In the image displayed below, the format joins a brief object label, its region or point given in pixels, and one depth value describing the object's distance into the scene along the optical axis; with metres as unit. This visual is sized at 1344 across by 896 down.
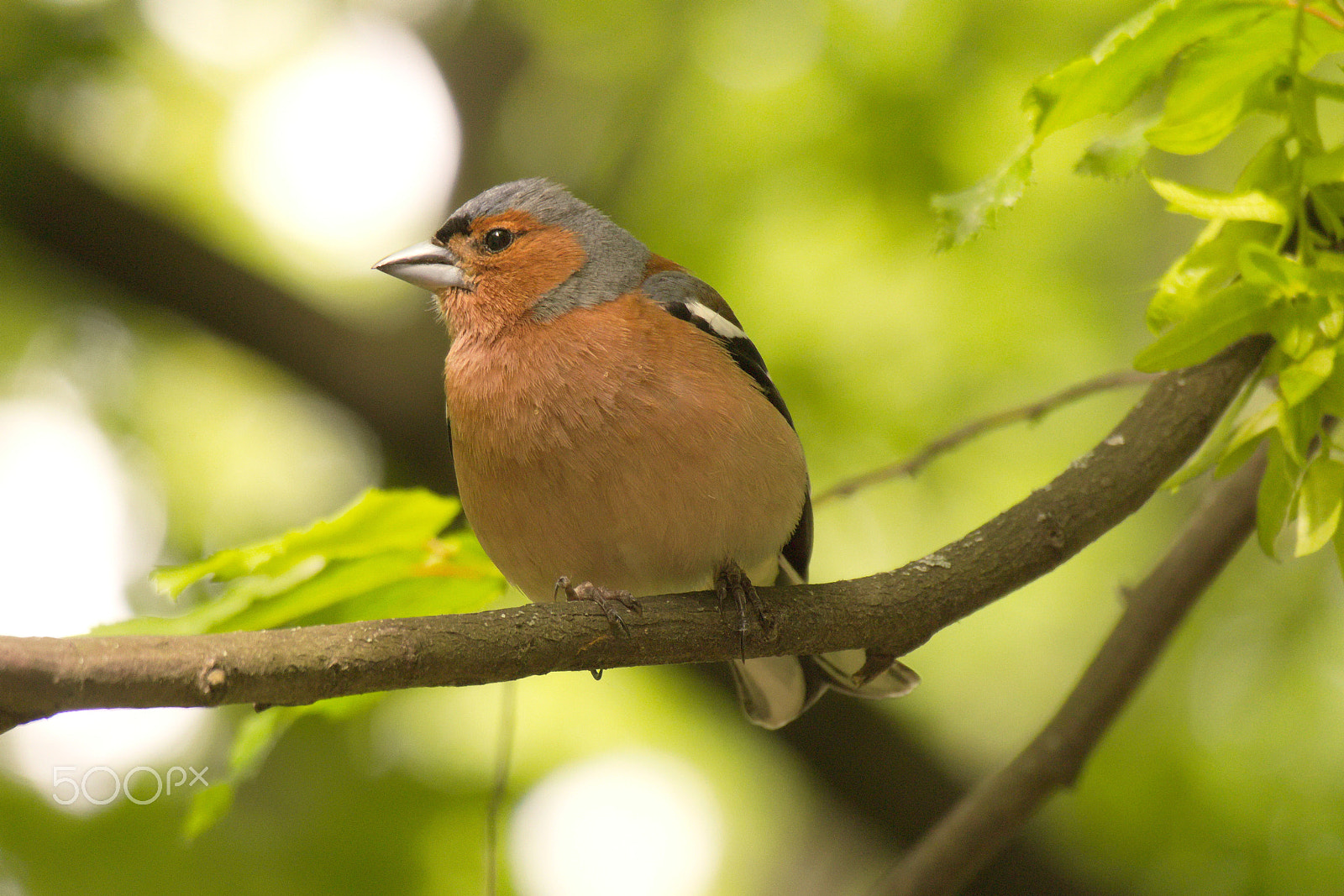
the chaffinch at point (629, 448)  7.07
